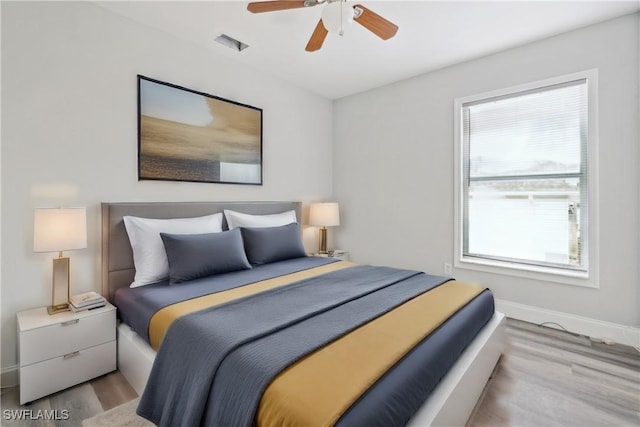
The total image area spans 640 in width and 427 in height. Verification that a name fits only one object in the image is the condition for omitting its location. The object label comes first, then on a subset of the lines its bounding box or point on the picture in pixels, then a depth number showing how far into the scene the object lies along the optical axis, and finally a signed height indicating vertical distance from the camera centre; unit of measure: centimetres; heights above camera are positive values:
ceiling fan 180 +121
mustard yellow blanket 99 -58
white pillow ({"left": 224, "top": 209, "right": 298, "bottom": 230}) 301 -7
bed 118 -74
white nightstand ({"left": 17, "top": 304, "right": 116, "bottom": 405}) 178 -83
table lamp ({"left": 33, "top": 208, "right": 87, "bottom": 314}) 192 -16
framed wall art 265 +72
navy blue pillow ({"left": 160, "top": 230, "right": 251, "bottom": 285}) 226 -32
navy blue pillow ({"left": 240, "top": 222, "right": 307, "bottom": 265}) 284 -29
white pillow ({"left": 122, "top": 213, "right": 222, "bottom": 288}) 231 -26
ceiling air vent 288 +161
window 278 +35
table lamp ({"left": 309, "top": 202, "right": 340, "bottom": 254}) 394 -1
